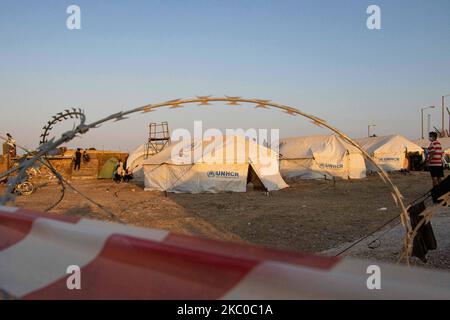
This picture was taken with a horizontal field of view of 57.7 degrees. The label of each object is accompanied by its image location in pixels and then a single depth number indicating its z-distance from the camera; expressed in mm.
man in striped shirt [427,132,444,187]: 11250
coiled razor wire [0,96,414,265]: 2951
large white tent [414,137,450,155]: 34612
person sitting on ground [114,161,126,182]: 24655
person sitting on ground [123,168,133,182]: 25823
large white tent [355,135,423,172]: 30188
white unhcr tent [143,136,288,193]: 17859
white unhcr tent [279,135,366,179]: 25828
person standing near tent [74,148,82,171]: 28714
